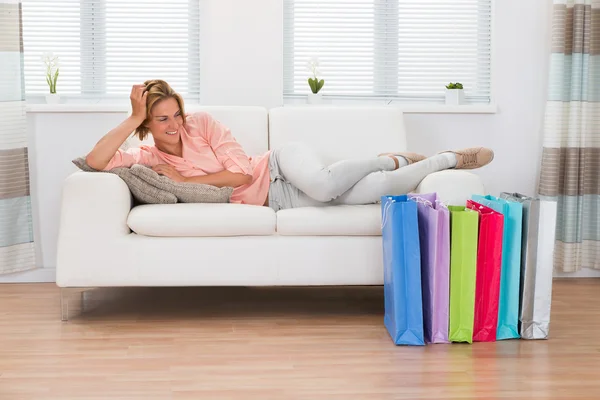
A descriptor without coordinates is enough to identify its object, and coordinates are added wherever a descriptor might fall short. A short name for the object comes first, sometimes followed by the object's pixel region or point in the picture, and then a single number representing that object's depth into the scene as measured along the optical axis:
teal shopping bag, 2.75
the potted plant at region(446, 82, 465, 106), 4.20
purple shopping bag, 2.67
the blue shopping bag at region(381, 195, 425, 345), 2.67
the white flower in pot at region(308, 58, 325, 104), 4.14
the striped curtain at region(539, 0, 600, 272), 3.98
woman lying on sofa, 3.13
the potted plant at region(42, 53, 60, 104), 4.01
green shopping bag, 2.69
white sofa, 3.02
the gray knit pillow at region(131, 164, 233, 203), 3.14
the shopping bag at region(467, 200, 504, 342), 2.72
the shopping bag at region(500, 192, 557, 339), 2.74
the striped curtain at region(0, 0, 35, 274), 3.75
